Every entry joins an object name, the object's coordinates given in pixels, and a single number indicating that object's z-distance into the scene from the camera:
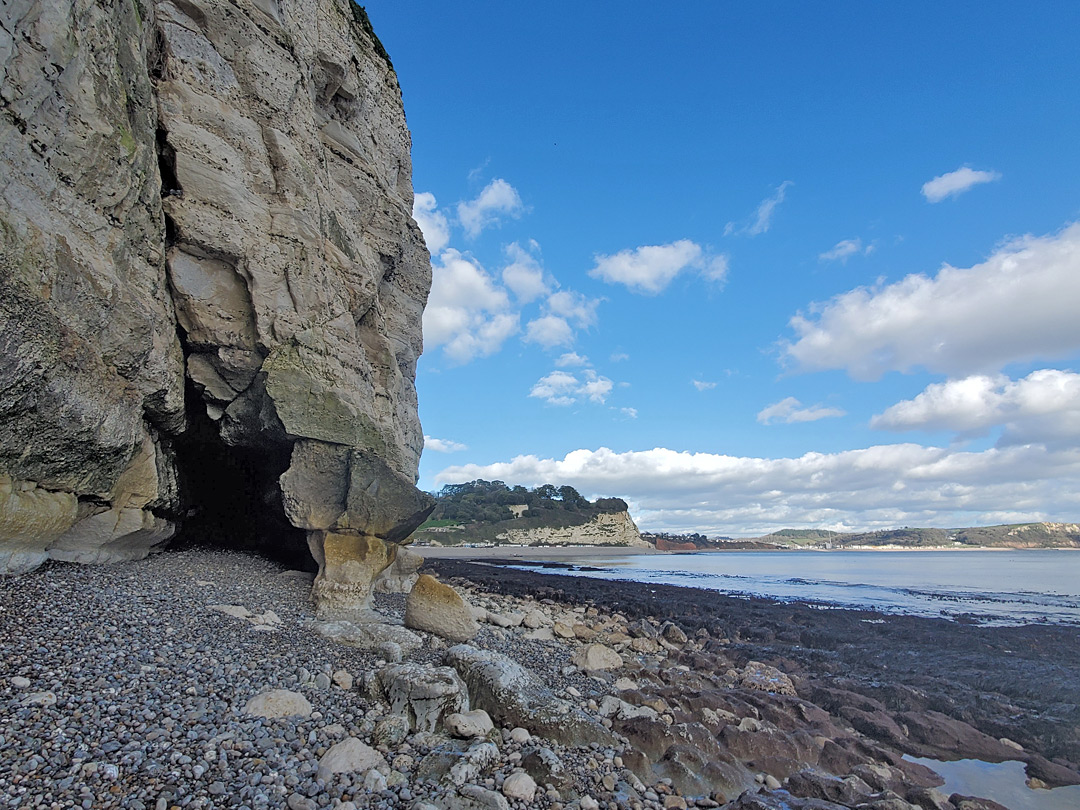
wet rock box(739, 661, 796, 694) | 11.43
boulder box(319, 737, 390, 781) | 5.28
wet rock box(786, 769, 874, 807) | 6.51
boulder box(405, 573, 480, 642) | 10.50
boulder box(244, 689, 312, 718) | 5.96
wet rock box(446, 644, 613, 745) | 6.89
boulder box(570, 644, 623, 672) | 10.96
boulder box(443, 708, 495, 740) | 6.39
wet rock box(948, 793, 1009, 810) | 6.40
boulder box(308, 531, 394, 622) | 11.33
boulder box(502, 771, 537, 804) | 5.47
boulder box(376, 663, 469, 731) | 6.53
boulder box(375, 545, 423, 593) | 15.81
